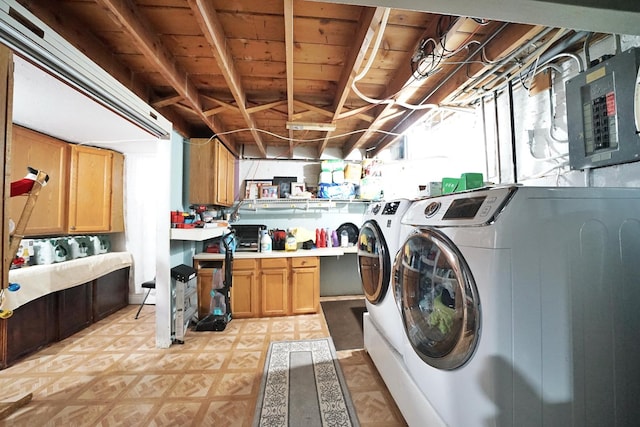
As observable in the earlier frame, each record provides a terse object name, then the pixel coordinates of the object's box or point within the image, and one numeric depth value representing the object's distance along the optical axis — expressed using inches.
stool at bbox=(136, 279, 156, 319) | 110.7
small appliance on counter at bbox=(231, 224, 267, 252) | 126.3
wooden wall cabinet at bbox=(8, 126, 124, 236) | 89.0
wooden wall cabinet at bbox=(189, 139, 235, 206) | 111.7
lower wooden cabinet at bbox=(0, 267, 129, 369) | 79.2
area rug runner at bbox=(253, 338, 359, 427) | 56.6
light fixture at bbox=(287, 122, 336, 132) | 94.0
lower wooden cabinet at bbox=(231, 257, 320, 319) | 113.5
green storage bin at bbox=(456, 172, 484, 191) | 64.7
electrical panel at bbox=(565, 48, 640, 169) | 44.4
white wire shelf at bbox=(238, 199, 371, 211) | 135.0
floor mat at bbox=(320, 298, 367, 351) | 91.4
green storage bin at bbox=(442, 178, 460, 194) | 66.8
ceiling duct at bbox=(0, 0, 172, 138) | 40.5
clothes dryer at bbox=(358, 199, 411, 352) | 60.9
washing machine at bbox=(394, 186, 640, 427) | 31.1
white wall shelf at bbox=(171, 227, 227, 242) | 93.1
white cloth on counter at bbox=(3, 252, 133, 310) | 78.3
